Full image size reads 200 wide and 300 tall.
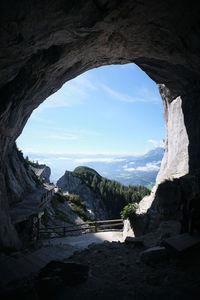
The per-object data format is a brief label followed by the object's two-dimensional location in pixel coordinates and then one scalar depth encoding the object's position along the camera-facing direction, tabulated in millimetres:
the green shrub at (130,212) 14301
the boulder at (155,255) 6277
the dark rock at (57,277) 4348
